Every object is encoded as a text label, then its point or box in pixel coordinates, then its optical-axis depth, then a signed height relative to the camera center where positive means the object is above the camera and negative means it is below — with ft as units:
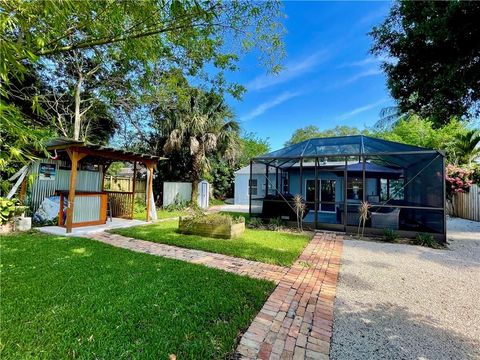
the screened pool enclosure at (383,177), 23.00 +1.97
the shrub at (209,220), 22.72 -2.59
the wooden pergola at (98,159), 22.41 +4.05
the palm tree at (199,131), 41.93 +11.67
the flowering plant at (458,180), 39.34 +3.29
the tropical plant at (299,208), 26.46 -1.44
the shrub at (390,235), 22.98 -3.76
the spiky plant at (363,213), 23.26 -1.67
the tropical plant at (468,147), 48.60 +11.23
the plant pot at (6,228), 21.44 -3.55
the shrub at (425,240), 21.22 -3.88
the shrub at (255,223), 28.75 -3.50
